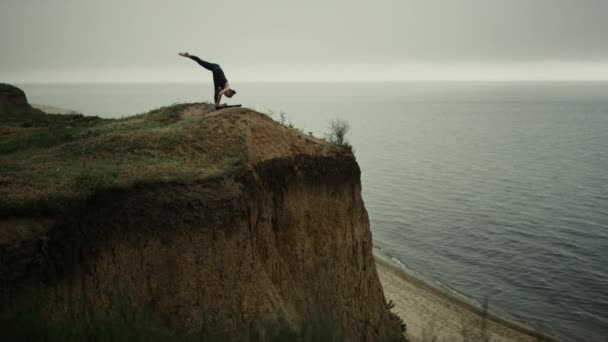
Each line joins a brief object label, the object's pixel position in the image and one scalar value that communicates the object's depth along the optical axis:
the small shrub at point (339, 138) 19.08
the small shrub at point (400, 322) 19.77
